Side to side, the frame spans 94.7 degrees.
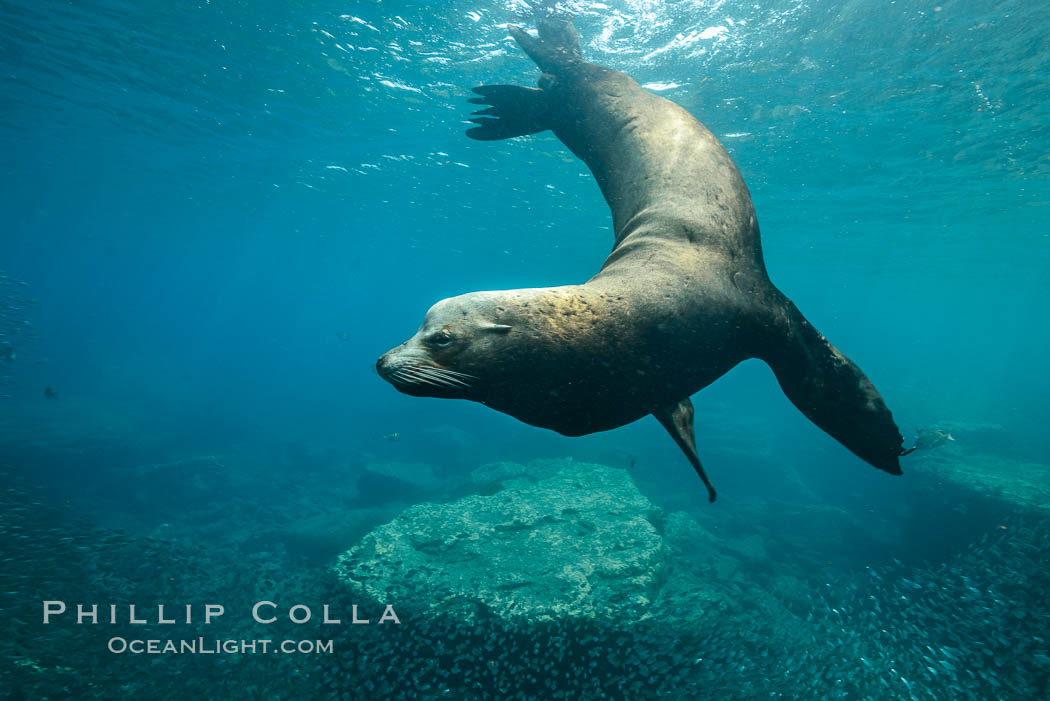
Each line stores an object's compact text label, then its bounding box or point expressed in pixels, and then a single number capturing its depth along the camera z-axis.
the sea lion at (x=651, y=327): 2.00
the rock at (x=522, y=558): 7.39
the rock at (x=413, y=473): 17.48
